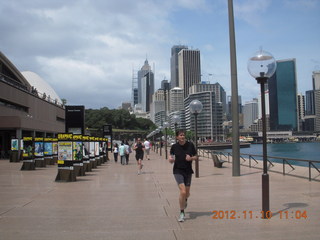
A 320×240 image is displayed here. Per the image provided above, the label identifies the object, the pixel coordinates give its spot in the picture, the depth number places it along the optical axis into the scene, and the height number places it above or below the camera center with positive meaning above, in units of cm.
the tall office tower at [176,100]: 18730 +2123
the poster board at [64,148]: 1380 -31
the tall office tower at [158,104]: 19500 +1950
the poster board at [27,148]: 1944 -42
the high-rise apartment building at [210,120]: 16712 +895
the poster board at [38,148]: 2084 -44
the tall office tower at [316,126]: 19244 +602
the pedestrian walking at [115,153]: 2684 -107
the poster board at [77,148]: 1429 -32
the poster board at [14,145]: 2980 -35
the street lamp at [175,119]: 2841 +162
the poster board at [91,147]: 1948 -41
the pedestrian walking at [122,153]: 2331 -91
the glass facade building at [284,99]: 15412 +1847
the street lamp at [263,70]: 743 +147
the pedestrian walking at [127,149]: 2380 -66
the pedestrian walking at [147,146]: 3169 -64
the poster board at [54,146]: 2294 -38
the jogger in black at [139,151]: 1720 -61
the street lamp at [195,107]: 1688 +151
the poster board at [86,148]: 1725 -42
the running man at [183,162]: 684 -47
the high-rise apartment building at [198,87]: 19575 +2865
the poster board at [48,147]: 2230 -43
